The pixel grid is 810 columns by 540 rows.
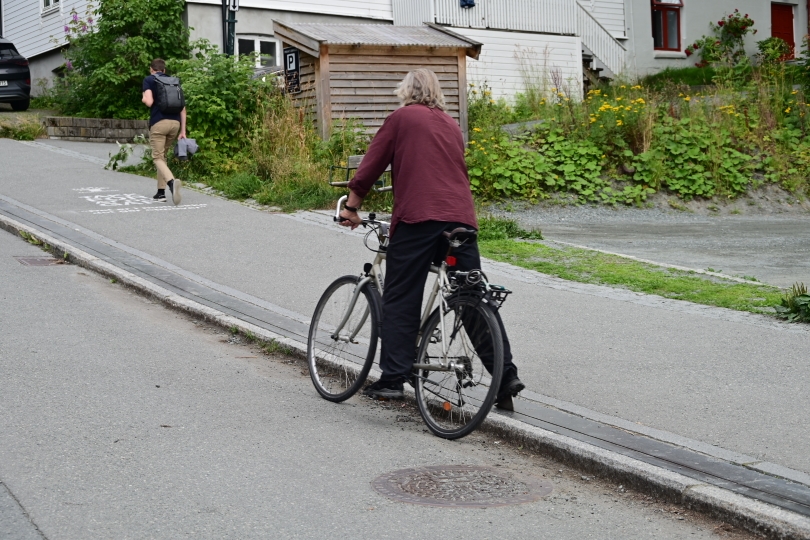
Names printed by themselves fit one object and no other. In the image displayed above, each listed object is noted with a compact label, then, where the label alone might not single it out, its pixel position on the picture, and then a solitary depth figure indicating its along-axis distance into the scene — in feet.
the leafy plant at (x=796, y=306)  26.84
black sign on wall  58.49
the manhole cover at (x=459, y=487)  16.06
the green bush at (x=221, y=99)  54.34
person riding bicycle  19.86
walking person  48.14
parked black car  78.95
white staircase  93.50
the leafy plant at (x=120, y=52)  73.46
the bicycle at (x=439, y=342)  19.01
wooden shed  56.59
